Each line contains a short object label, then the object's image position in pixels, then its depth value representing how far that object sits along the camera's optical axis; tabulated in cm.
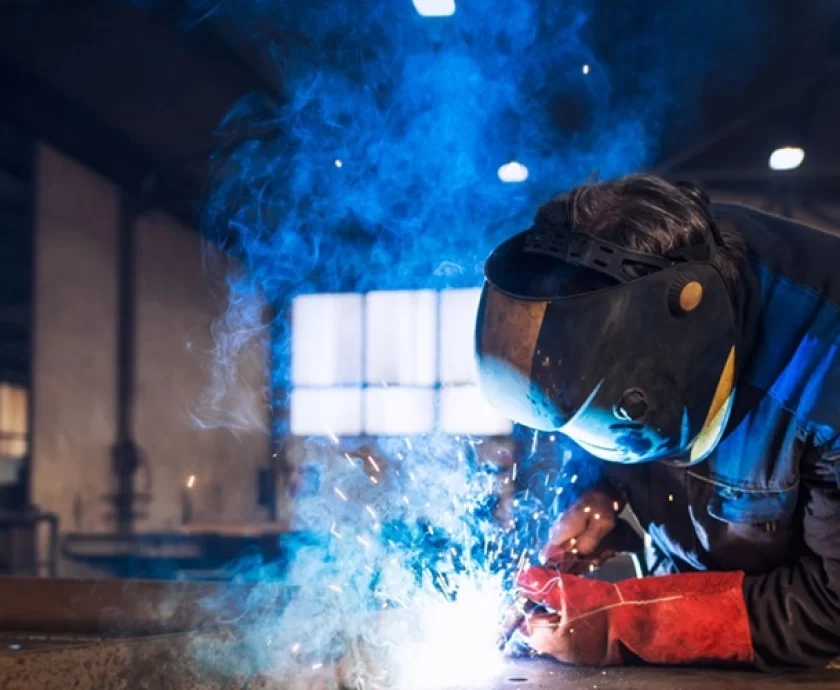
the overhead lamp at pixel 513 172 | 483
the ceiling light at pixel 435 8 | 357
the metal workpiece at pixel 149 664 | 123
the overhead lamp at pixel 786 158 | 530
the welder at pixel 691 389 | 110
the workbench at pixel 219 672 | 119
